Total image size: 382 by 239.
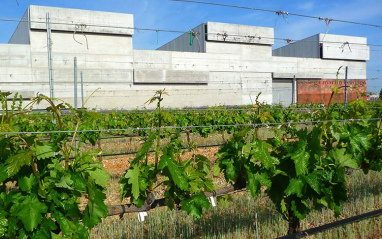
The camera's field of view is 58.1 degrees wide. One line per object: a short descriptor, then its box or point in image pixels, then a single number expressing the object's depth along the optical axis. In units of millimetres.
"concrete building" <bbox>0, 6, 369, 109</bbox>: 21297
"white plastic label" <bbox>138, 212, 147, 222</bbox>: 2361
